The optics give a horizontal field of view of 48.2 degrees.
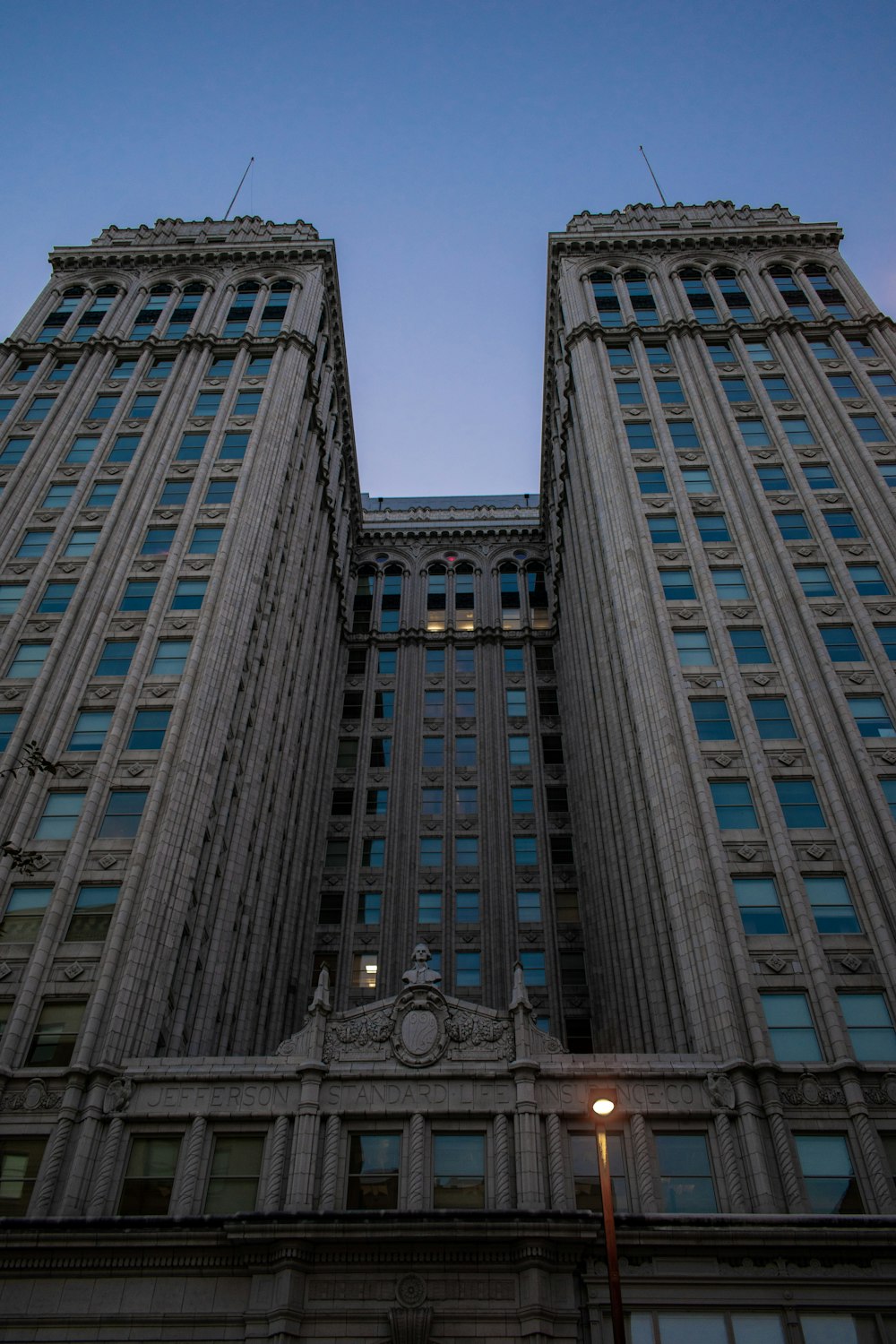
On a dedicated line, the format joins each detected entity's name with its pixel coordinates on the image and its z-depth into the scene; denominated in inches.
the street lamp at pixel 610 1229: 671.1
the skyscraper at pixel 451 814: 1005.2
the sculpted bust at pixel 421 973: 1234.6
